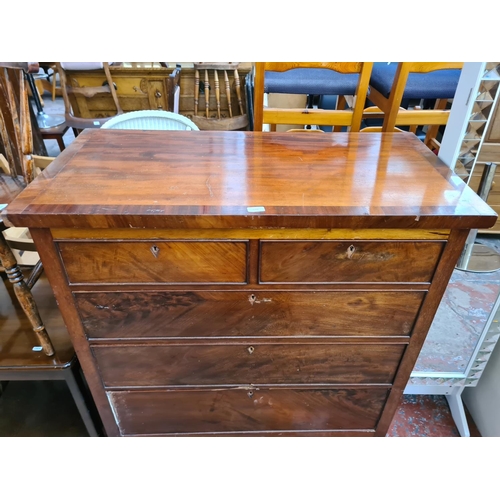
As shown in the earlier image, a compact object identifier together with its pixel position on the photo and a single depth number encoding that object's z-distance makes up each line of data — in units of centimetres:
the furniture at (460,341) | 116
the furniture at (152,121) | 114
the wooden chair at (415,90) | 133
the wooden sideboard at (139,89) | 246
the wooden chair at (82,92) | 231
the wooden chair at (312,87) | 114
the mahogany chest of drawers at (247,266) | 71
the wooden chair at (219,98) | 240
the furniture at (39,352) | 97
